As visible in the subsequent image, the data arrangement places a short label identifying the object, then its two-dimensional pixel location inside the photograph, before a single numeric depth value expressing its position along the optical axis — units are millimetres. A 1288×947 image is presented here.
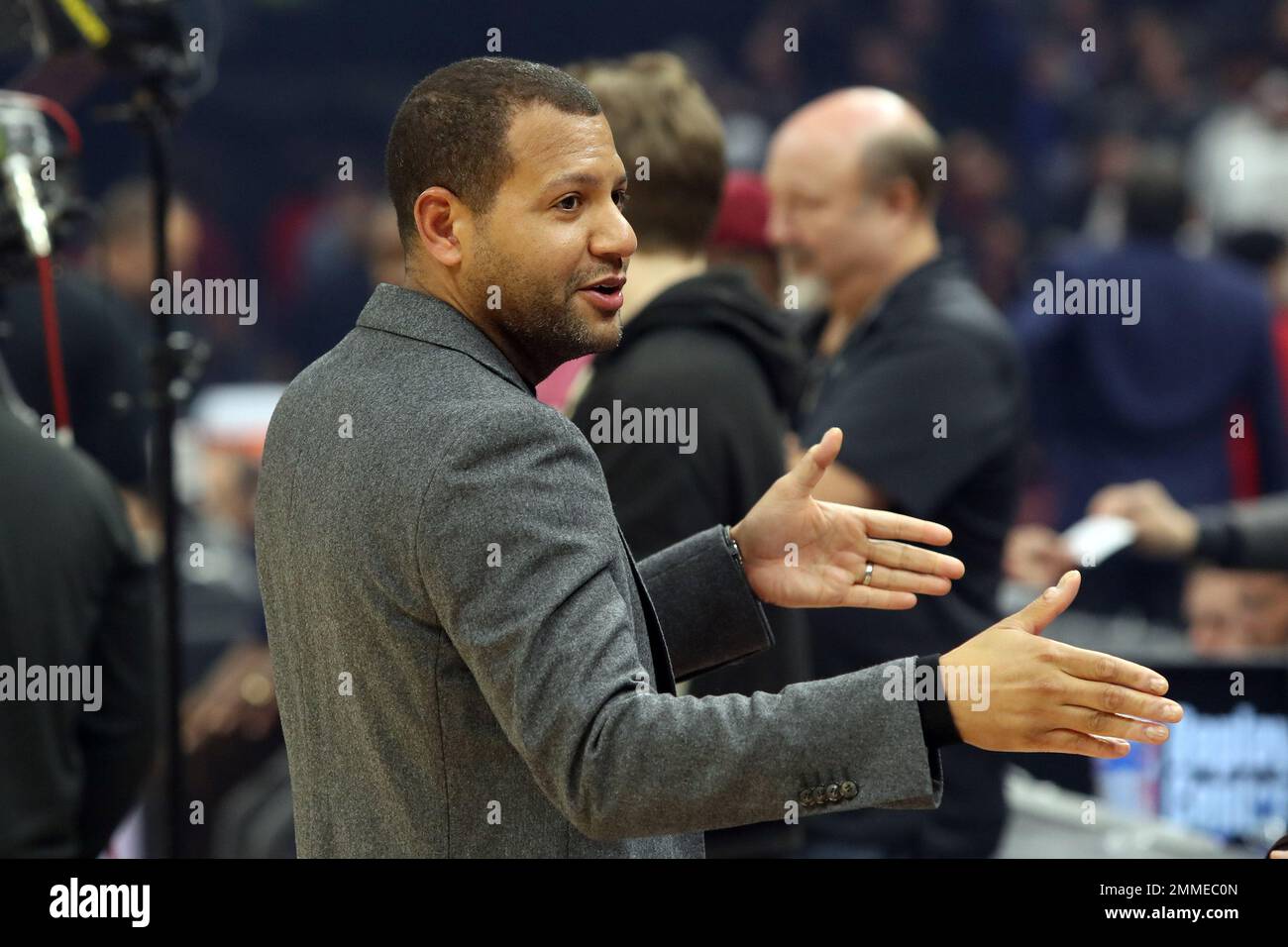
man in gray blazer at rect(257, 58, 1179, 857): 3119
